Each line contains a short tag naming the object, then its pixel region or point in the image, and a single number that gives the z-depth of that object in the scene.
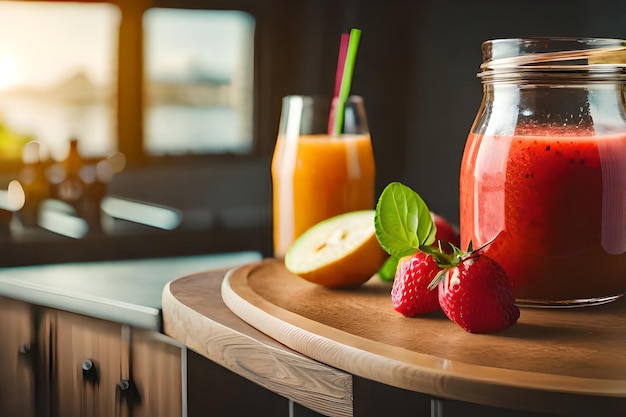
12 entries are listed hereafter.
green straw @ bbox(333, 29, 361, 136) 1.22
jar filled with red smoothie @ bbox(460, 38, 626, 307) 0.89
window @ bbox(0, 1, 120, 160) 2.78
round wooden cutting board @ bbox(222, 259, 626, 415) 0.67
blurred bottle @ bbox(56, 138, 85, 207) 2.65
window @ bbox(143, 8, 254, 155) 2.92
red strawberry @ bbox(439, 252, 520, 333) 0.81
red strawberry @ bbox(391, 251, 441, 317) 0.88
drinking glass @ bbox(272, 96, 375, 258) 1.35
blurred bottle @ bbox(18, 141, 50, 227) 2.56
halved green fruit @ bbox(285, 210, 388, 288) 1.05
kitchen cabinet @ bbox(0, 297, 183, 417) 1.11
